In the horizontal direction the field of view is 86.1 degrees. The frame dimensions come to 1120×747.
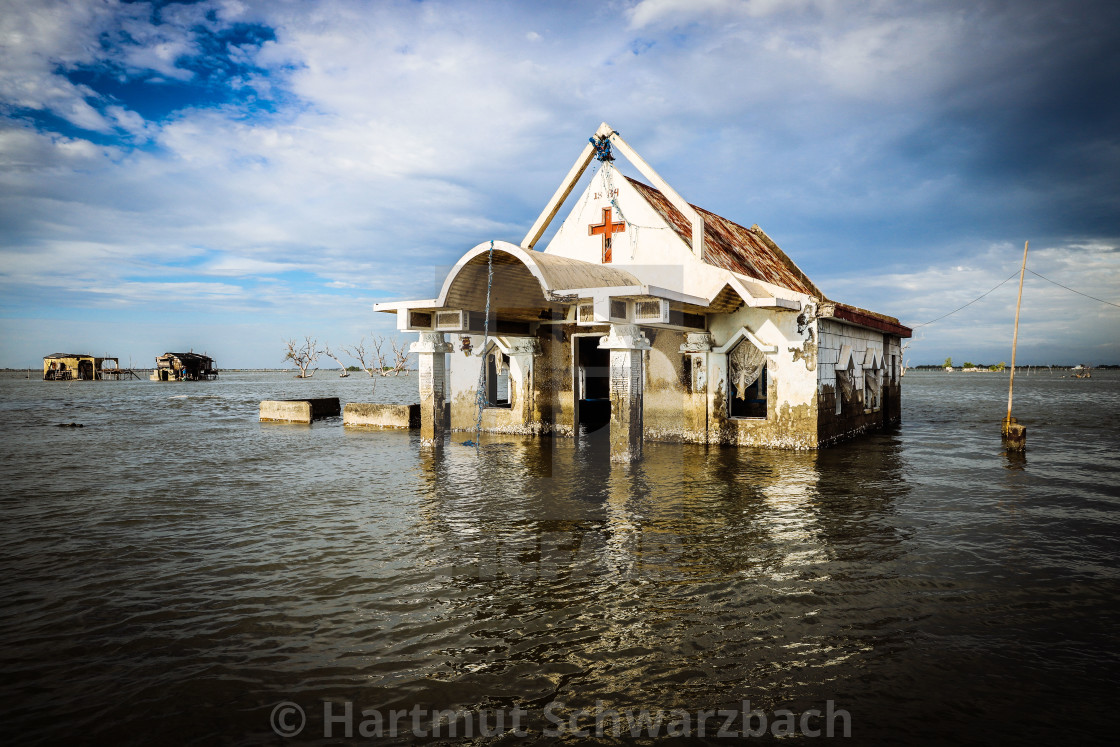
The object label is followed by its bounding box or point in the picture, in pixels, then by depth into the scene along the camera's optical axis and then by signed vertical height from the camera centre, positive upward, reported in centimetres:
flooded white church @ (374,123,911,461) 1319 +129
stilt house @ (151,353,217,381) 7919 +216
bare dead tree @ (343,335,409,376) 9626 +333
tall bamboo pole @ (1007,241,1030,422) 1545 +188
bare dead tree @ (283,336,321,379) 11044 +434
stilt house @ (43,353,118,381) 7788 +221
